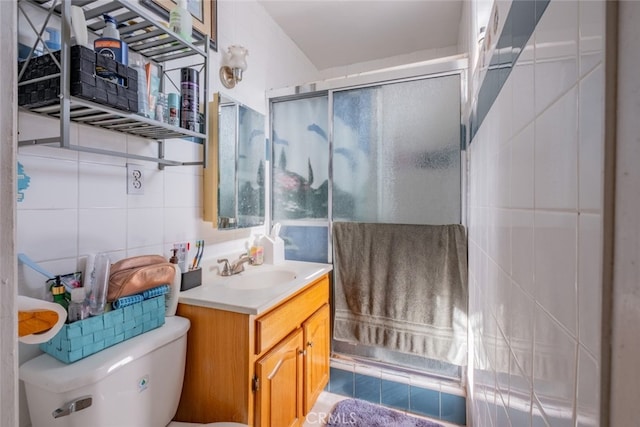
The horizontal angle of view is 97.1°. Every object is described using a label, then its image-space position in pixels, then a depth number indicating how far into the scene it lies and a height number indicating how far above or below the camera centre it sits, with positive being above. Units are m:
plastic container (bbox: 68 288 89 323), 0.81 -0.28
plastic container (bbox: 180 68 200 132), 1.09 +0.43
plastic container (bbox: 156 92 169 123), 0.97 +0.36
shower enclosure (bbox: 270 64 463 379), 1.55 +0.30
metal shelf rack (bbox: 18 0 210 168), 0.71 +0.45
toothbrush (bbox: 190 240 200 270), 1.31 -0.23
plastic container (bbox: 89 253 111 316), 0.85 -0.24
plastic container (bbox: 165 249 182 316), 1.08 -0.34
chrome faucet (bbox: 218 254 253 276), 1.49 -0.30
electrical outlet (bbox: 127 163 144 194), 1.08 +0.12
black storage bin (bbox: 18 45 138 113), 0.72 +0.33
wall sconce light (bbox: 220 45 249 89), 1.52 +0.78
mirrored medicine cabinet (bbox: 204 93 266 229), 1.42 +0.24
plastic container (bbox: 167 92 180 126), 1.04 +0.38
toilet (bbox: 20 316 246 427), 0.72 -0.50
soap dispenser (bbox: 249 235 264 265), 1.69 -0.25
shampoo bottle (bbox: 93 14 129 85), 0.79 +0.47
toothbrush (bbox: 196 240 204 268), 1.34 -0.20
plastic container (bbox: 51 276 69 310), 0.82 -0.25
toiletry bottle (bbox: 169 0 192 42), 0.99 +0.67
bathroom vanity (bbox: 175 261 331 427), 1.03 -0.57
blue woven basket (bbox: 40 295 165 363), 0.76 -0.36
